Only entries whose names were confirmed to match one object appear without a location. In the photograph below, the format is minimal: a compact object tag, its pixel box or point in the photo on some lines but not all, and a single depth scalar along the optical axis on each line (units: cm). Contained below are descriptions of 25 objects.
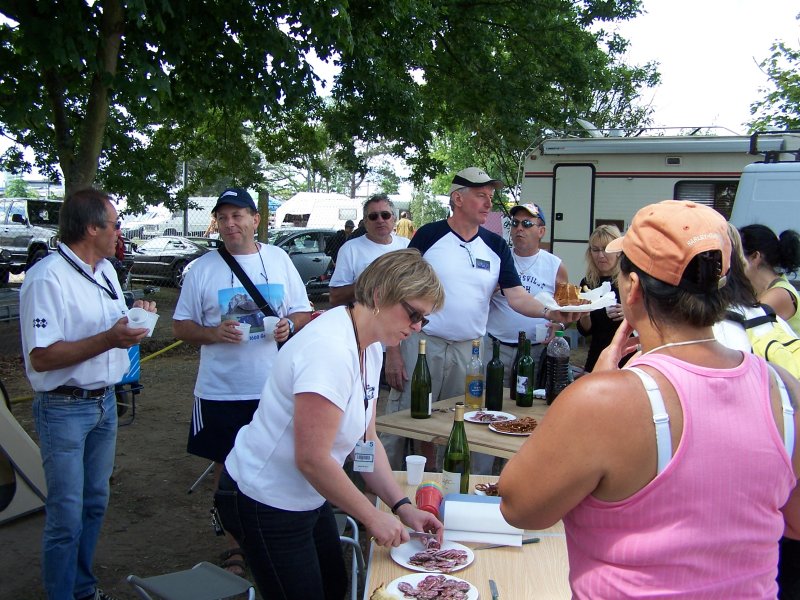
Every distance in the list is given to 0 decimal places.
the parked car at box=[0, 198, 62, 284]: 2016
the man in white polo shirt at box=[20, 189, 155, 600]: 293
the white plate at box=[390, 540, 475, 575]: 212
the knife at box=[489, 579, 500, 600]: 196
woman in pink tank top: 126
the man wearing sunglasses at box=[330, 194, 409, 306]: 499
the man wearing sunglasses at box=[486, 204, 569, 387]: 470
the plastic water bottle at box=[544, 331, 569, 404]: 375
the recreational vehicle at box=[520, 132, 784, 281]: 952
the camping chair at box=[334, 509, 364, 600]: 238
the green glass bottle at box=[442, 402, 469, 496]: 274
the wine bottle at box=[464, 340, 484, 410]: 380
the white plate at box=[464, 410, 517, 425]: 356
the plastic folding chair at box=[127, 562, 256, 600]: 231
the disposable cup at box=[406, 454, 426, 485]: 273
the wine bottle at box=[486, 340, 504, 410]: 385
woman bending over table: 196
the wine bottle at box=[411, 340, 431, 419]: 360
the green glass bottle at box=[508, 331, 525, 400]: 386
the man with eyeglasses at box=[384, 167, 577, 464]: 423
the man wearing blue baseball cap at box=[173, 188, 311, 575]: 360
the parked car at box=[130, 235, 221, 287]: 1753
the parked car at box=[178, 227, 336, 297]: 1633
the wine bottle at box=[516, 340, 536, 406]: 385
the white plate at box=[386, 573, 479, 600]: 194
